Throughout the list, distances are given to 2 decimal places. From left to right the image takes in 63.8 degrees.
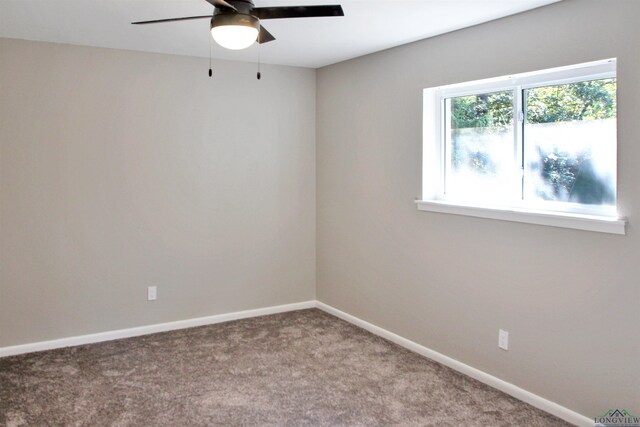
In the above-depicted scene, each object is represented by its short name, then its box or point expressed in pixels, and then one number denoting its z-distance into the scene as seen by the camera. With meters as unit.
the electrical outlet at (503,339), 3.12
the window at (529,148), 2.72
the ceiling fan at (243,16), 2.10
